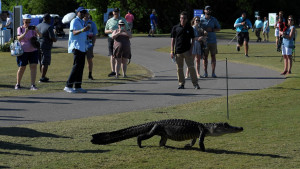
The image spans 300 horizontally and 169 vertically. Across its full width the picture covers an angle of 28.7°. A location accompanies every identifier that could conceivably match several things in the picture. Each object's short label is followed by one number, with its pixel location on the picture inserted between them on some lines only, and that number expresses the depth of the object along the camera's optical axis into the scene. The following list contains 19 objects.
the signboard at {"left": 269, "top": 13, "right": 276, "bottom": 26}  45.47
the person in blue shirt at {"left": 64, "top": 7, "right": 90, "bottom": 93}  14.95
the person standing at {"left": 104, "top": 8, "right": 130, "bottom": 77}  17.89
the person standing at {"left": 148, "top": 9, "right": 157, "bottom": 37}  41.61
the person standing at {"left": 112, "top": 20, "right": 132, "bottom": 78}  17.59
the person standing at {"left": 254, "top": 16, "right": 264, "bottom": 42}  38.12
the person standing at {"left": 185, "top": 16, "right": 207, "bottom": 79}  17.75
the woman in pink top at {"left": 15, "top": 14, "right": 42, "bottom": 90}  15.45
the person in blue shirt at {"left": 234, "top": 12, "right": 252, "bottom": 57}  25.72
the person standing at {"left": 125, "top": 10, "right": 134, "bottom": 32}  40.28
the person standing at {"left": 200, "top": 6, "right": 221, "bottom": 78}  18.28
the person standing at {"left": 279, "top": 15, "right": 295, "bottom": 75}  18.70
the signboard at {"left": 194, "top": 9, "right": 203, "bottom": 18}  39.59
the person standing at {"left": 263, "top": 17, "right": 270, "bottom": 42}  39.47
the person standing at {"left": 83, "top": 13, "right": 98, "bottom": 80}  17.20
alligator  8.27
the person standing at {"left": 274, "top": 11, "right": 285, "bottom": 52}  28.28
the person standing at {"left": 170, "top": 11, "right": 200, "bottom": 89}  15.42
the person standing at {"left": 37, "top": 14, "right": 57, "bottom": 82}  17.16
